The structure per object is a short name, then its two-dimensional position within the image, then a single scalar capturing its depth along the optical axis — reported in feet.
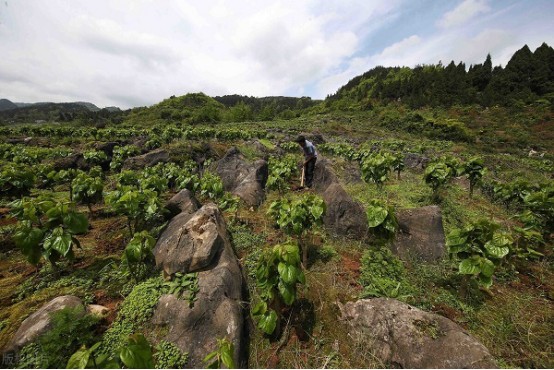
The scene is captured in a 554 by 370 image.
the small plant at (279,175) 34.24
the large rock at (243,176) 33.04
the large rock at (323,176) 31.95
